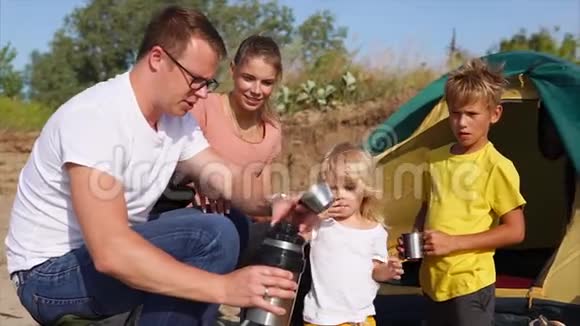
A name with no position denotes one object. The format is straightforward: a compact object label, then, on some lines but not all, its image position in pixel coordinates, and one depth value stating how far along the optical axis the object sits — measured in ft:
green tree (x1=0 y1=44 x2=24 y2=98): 52.80
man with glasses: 8.32
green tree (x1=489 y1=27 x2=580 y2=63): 36.14
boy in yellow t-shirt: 10.78
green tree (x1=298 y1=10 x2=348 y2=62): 53.02
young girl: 10.25
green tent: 11.89
